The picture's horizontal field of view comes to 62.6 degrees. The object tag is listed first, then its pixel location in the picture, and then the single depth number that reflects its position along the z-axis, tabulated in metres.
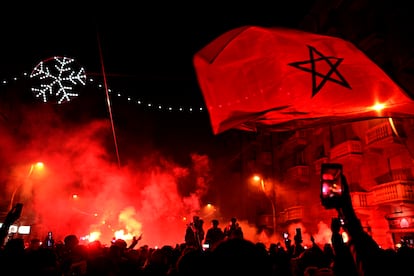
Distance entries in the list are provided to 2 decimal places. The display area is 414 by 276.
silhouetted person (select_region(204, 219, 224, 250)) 12.21
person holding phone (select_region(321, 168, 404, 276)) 2.58
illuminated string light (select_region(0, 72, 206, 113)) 12.36
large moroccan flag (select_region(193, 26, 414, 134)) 5.13
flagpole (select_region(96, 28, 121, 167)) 11.89
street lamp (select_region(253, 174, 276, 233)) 31.29
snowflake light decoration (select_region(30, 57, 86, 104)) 8.48
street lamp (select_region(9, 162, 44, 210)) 20.17
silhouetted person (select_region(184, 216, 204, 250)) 12.17
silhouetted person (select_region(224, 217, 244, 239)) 11.72
